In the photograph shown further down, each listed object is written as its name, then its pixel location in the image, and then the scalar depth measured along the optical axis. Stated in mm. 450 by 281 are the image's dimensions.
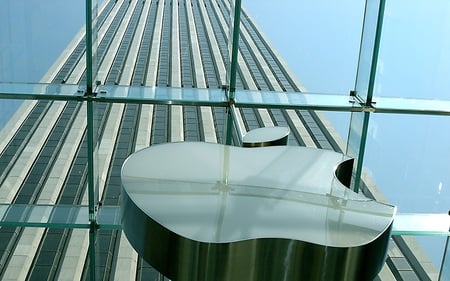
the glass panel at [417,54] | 4887
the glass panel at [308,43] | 5016
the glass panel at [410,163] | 5034
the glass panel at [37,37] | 4660
